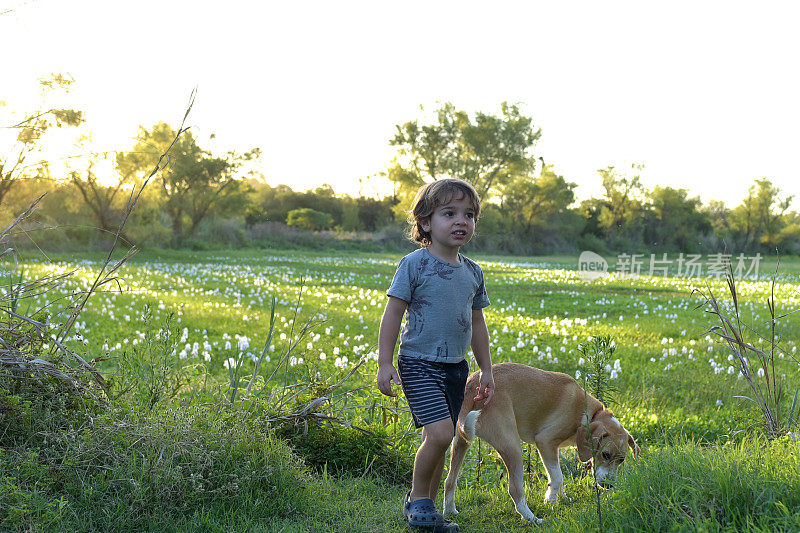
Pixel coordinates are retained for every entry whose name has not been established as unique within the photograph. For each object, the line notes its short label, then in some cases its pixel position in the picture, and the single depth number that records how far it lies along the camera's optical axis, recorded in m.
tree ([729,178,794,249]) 79.00
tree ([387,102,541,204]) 65.00
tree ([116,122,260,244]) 48.44
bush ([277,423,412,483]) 4.50
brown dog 3.67
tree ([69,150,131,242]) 31.88
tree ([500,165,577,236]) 73.06
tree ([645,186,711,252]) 68.88
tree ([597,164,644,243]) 68.12
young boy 3.50
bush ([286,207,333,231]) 59.31
